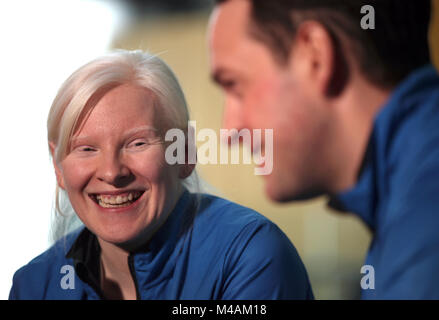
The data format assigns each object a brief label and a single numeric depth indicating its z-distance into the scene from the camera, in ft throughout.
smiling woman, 5.71
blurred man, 5.23
